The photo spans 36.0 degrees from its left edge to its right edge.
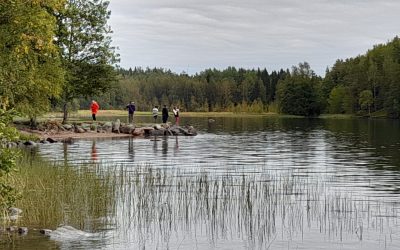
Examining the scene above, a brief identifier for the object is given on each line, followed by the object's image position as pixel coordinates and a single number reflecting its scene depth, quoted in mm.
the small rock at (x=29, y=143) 42641
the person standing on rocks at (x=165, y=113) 65562
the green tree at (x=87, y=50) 60469
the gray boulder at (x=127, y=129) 57812
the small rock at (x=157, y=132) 58034
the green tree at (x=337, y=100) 165125
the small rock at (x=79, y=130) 55144
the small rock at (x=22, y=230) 14743
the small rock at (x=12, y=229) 14930
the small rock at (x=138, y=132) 56875
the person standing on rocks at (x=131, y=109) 66812
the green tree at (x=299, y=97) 163388
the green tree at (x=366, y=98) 152000
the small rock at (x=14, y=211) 16516
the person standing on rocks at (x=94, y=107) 65812
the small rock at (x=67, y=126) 55234
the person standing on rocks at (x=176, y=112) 67125
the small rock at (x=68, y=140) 47844
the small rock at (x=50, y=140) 46803
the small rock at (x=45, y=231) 14761
